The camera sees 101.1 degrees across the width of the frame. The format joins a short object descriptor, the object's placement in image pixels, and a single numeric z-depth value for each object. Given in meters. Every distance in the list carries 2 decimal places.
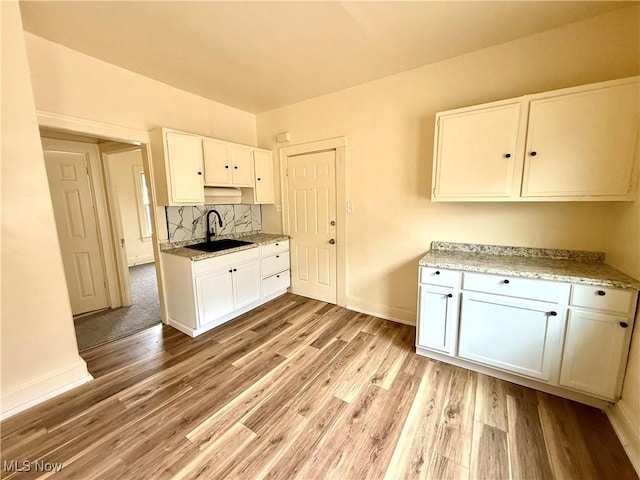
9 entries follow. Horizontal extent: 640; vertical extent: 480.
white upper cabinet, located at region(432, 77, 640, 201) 1.73
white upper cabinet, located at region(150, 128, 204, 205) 2.65
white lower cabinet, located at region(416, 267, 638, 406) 1.69
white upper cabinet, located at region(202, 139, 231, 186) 2.97
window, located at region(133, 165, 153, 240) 6.03
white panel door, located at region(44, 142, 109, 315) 3.13
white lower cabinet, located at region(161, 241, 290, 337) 2.71
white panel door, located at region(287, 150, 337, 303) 3.35
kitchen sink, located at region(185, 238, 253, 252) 3.10
